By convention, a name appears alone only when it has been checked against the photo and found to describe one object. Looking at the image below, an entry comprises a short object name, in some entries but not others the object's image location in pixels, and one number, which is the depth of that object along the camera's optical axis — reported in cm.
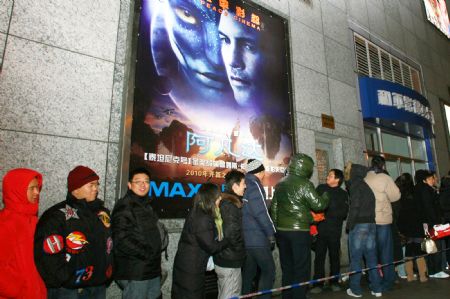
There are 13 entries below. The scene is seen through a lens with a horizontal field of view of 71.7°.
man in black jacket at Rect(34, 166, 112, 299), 227
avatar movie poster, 420
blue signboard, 781
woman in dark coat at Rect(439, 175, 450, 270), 564
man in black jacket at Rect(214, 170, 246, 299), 324
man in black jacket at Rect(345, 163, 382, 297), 448
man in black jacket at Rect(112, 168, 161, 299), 272
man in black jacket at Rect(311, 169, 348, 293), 499
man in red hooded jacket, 213
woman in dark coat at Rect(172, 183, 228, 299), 296
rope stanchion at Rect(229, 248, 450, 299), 339
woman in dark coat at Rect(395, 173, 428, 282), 532
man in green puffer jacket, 373
